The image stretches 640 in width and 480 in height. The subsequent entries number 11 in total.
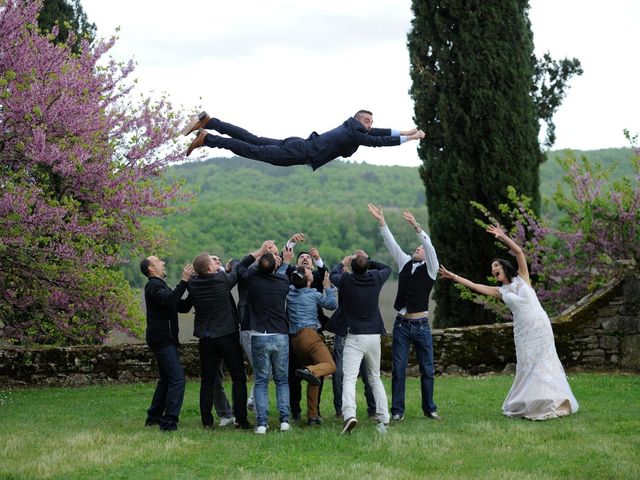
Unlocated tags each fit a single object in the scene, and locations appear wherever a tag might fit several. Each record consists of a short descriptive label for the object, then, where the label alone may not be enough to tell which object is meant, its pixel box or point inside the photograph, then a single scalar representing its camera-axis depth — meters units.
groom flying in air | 8.94
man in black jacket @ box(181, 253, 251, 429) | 10.02
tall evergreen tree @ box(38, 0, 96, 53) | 20.00
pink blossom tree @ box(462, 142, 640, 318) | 16.12
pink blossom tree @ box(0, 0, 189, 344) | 13.44
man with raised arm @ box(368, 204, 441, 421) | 10.54
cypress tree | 19.45
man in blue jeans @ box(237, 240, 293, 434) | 9.94
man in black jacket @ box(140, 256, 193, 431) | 9.95
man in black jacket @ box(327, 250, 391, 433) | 9.99
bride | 10.52
